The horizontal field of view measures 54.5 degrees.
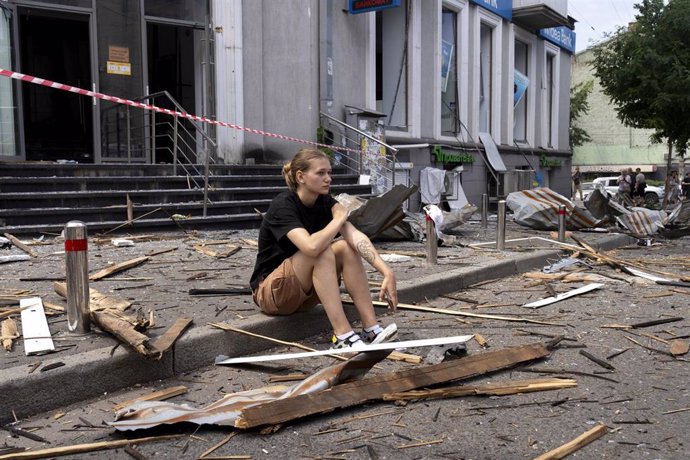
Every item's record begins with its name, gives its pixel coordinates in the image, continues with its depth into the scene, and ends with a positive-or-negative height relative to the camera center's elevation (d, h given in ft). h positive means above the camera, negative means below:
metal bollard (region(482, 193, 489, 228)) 45.96 -2.50
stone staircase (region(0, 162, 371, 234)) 30.71 -0.97
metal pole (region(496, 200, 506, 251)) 31.76 -2.59
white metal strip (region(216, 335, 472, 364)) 12.34 -3.37
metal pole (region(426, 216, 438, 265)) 26.27 -2.61
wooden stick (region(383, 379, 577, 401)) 11.93 -3.93
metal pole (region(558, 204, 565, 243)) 35.50 -2.69
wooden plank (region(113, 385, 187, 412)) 11.50 -3.91
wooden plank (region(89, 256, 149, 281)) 21.01 -3.00
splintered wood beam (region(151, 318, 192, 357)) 12.88 -3.24
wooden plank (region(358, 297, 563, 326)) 18.22 -3.85
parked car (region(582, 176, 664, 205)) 120.37 -2.73
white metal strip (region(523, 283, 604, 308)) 20.58 -3.95
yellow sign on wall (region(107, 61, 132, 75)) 42.34 +6.97
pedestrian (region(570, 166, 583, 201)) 115.97 -1.36
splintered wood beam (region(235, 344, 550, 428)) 10.62 -3.75
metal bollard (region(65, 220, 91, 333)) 13.88 -2.05
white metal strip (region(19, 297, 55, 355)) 12.86 -3.18
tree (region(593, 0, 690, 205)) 77.05 +12.37
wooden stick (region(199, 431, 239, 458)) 9.82 -4.03
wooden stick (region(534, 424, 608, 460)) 9.58 -4.01
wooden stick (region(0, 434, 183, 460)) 9.47 -3.95
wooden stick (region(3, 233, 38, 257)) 25.11 -2.62
